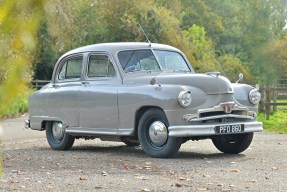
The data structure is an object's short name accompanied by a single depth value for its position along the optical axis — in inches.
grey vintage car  417.4
